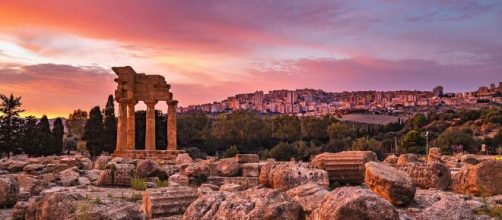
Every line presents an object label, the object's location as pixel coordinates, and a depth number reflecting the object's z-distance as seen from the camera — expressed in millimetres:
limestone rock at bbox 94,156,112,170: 22806
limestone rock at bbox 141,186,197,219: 8969
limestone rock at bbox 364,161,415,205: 10344
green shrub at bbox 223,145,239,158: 44800
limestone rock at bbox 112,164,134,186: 17609
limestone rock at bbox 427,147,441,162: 30828
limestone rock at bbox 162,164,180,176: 20559
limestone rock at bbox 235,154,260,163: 21969
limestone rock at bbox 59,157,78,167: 22447
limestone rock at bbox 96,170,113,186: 17475
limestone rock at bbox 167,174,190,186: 17688
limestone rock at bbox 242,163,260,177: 19034
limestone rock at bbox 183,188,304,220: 6238
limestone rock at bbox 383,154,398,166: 24303
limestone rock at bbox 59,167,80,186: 17516
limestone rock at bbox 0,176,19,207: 12326
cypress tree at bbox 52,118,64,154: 56200
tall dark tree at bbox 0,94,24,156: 48209
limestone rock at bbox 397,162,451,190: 13734
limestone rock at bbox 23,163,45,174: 21355
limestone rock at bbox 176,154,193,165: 26406
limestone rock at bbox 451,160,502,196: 12047
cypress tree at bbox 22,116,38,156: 49719
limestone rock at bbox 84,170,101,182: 19234
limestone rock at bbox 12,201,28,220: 9898
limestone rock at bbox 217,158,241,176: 19764
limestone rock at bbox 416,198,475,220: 7570
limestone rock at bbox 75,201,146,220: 7334
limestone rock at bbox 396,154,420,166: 21409
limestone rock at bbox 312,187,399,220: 6238
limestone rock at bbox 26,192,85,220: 8336
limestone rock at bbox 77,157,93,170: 23281
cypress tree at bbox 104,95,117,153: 53531
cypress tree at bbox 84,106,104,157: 52781
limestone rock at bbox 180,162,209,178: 18469
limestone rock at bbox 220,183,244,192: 12549
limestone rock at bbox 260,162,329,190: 12734
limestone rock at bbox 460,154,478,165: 25461
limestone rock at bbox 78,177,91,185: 18014
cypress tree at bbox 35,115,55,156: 51375
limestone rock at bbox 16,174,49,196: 14620
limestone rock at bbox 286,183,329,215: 8313
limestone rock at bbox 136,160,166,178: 18656
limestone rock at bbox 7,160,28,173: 22719
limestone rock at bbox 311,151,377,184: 15109
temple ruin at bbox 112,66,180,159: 35375
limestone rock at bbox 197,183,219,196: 14277
